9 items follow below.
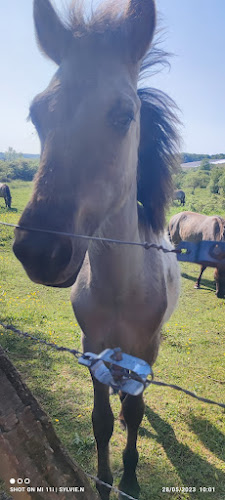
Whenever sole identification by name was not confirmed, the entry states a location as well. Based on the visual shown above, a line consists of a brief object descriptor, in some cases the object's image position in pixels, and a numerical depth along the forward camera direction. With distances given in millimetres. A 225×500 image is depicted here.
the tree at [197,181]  39344
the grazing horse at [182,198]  24344
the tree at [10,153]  90512
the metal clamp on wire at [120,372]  1074
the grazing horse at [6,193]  18141
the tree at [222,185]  28822
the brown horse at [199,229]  7430
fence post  1098
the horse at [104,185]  1279
